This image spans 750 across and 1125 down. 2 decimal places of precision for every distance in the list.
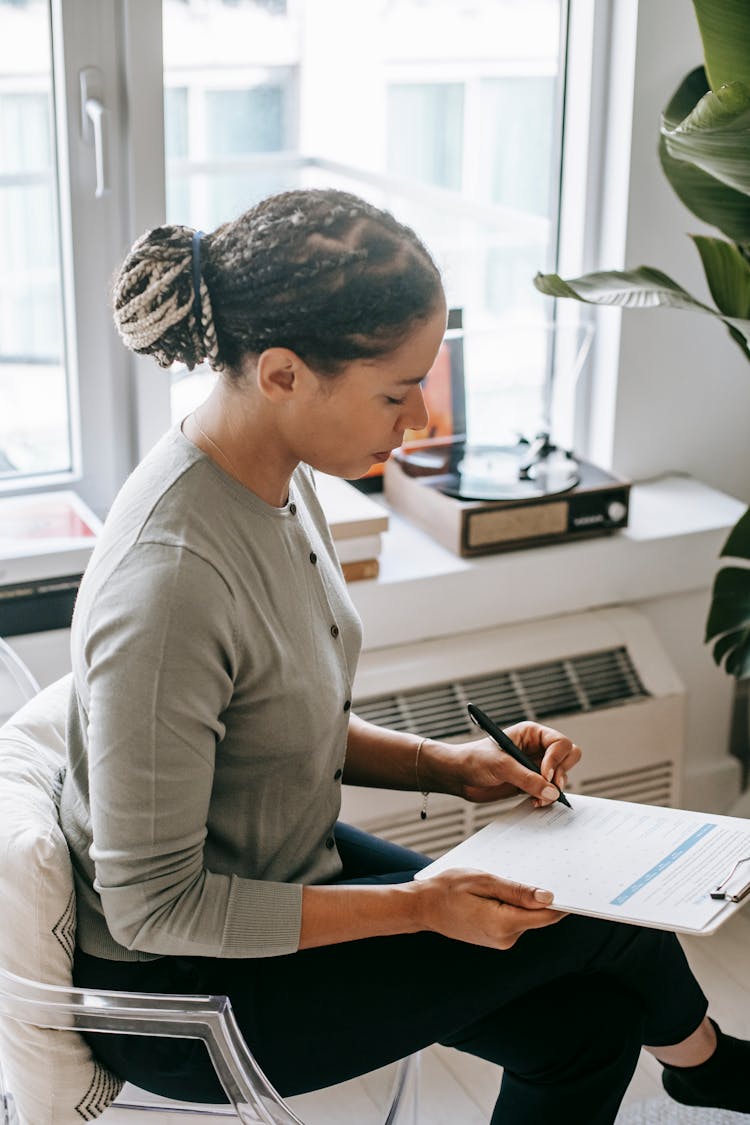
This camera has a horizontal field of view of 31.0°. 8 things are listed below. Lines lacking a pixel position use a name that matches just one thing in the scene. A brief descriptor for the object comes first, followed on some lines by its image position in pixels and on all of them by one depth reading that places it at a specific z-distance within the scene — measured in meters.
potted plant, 1.53
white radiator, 1.99
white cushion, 1.14
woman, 1.09
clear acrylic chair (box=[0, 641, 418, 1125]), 1.10
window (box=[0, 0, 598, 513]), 1.89
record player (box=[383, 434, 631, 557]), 2.06
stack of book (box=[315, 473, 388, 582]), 1.93
